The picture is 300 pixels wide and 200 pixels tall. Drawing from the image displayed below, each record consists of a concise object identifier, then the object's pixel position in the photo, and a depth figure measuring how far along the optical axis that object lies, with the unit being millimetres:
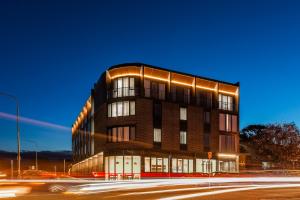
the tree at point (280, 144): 45750
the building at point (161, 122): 34376
